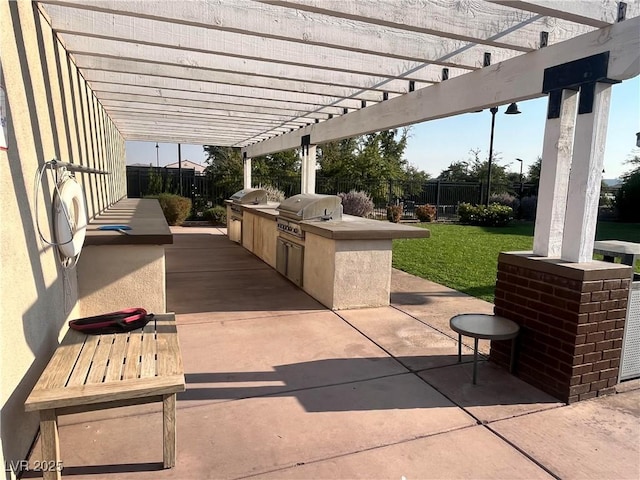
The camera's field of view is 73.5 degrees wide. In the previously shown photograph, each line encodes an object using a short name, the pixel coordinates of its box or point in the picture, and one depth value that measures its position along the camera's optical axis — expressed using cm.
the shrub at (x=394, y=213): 1702
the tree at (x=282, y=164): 2180
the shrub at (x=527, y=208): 2032
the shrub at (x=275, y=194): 1578
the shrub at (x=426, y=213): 1808
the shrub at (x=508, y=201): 2041
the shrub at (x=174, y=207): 1456
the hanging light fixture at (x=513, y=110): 1445
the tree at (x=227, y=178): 1778
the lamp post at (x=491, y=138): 1852
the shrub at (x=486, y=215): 1670
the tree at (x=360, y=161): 2261
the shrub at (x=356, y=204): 1627
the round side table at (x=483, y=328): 328
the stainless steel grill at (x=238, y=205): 1027
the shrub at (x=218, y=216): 1562
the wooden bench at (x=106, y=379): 202
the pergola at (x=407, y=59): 322
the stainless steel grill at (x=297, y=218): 626
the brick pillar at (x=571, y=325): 311
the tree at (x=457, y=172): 3516
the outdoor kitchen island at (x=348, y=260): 530
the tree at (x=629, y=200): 2114
